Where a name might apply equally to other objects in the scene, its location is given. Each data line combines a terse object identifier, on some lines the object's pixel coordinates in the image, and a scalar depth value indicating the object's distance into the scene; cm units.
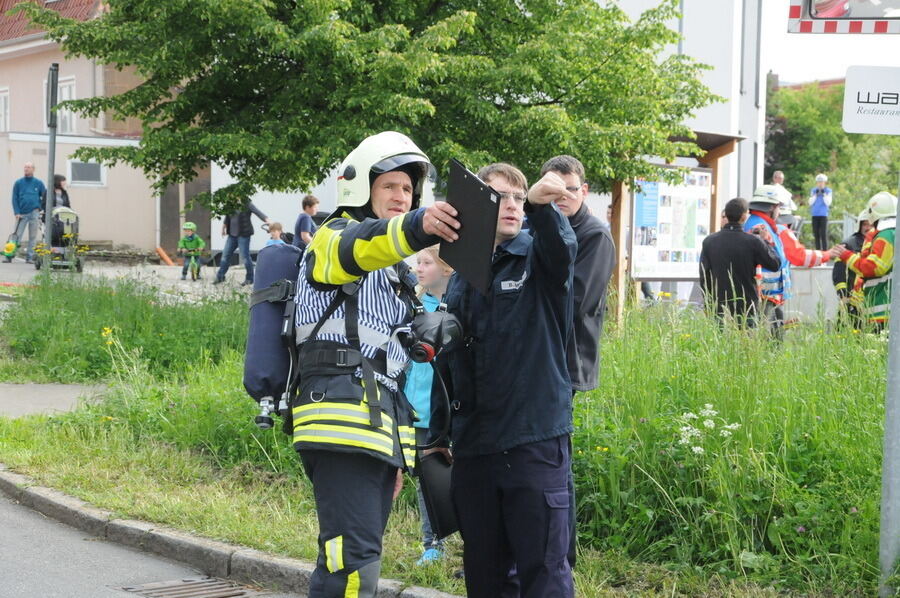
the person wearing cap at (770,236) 972
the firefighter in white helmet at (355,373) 356
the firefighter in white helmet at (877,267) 905
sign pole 464
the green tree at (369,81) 1189
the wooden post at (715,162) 1501
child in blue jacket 548
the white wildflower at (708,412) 561
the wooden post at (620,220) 1358
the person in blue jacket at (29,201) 2247
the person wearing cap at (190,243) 2330
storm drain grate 567
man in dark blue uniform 395
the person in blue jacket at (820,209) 2461
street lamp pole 1447
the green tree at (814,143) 6706
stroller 1718
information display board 1384
